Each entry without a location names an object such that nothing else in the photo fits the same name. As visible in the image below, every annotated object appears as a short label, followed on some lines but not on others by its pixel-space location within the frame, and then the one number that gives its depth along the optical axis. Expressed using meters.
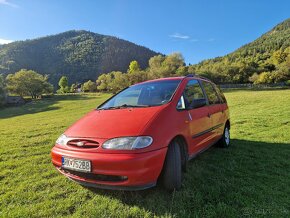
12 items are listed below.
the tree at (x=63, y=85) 91.56
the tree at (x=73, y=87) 97.73
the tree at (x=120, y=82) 60.97
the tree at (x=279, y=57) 69.38
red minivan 2.69
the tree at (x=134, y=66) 83.14
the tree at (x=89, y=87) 86.81
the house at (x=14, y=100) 48.87
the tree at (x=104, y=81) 78.88
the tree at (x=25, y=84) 61.25
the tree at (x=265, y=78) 59.21
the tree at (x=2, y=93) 46.21
